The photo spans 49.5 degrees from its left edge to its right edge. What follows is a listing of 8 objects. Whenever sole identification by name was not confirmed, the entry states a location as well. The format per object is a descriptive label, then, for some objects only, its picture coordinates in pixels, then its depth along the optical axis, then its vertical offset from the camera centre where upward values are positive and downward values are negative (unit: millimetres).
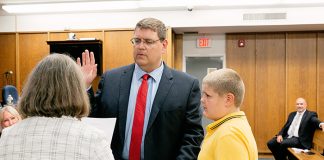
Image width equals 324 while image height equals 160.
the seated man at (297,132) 6137 -1122
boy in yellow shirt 1402 -202
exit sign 7645 +625
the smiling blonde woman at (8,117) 3363 -428
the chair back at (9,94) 6000 -372
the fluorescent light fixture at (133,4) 6312 +1231
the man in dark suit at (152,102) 1670 -151
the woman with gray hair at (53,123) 1066 -158
